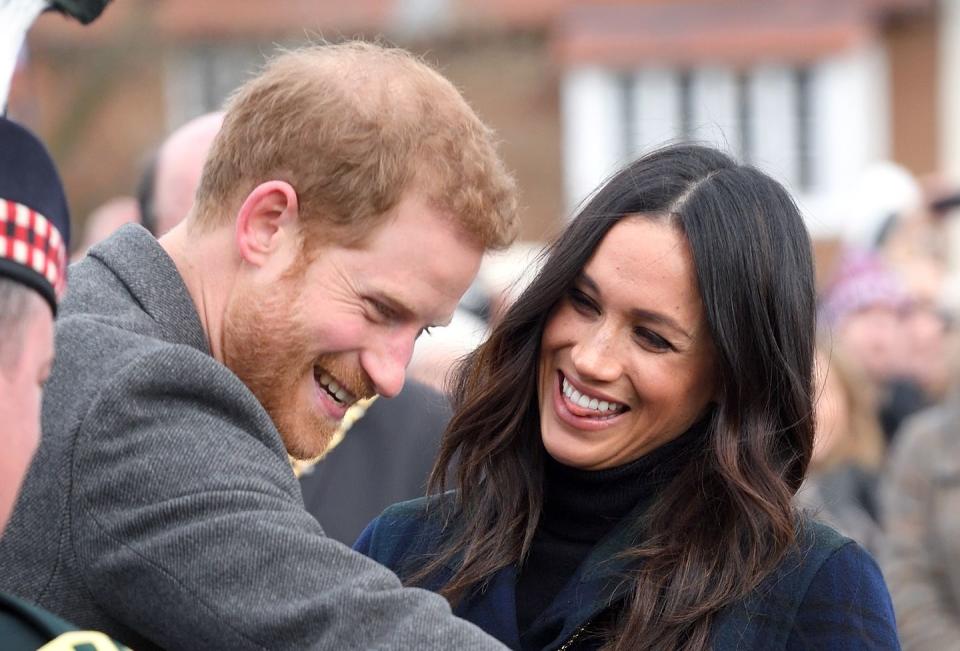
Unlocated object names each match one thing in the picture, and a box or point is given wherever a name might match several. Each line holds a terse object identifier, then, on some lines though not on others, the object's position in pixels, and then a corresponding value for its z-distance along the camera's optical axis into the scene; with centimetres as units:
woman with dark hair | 535
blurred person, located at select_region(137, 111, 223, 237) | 903
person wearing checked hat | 288
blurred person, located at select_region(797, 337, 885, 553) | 1155
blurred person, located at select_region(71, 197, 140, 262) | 1366
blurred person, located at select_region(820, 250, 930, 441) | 1500
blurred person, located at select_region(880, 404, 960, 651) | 925
